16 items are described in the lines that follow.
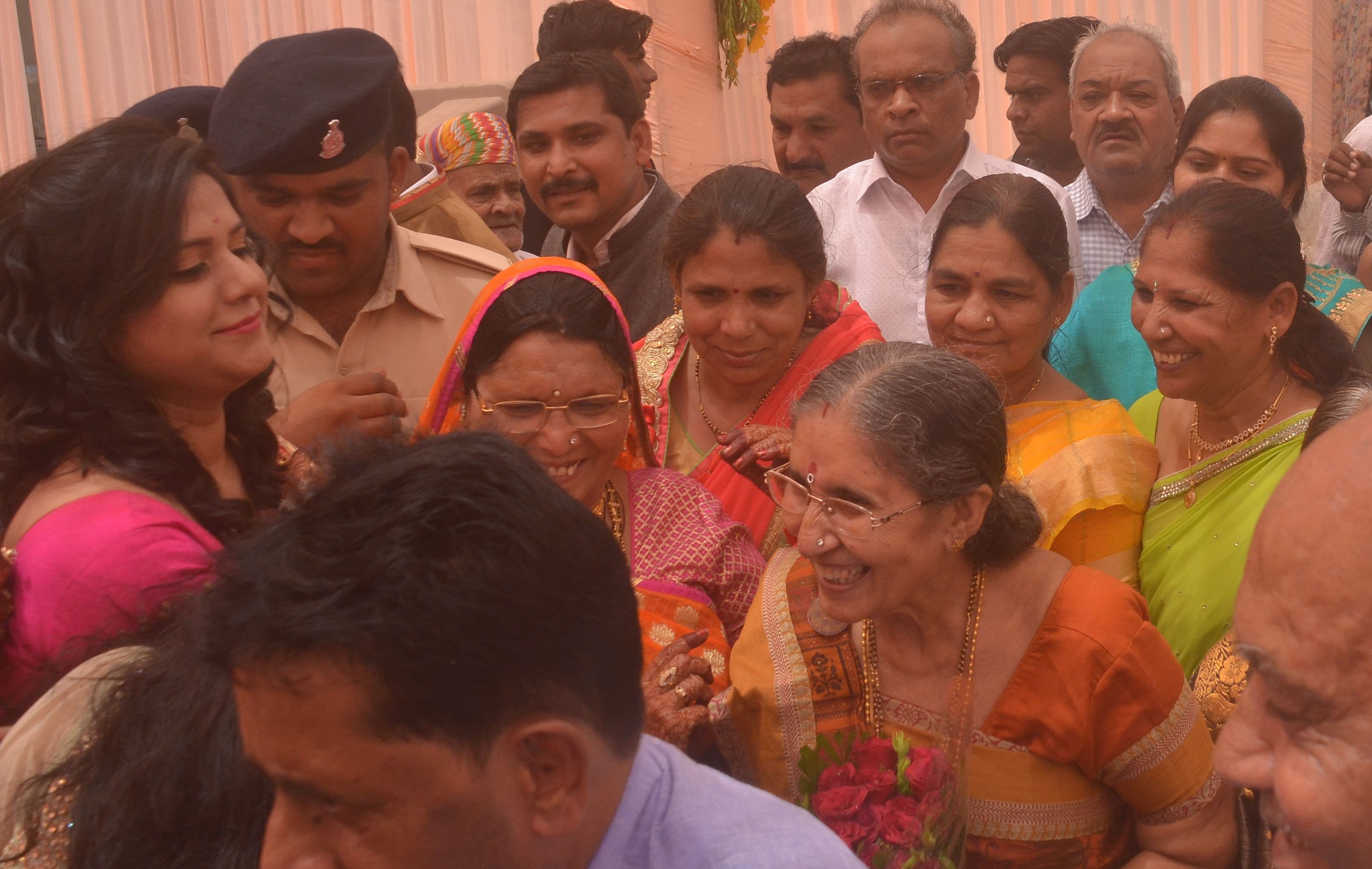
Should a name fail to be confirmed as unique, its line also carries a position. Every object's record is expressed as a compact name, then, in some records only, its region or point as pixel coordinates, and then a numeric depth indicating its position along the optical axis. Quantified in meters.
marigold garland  7.43
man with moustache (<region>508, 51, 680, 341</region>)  4.07
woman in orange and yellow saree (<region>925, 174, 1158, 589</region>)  2.84
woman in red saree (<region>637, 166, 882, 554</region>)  3.12
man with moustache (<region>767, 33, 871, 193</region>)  5.00
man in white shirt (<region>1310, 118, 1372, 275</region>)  4.42
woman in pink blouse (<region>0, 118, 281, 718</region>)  1.88
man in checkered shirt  4.34
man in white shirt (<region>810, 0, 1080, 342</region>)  4.18
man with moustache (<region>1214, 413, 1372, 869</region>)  1.07
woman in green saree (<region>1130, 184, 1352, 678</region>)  2.85
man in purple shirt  1.16
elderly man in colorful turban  4.98
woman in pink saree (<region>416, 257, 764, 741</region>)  2.59
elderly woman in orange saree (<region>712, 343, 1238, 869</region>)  2.17
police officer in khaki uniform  2.90
